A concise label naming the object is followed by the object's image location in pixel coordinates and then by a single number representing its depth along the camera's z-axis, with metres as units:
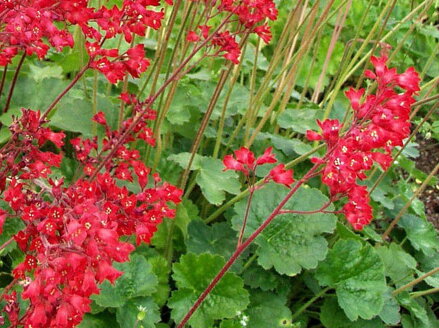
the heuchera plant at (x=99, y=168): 0.35
